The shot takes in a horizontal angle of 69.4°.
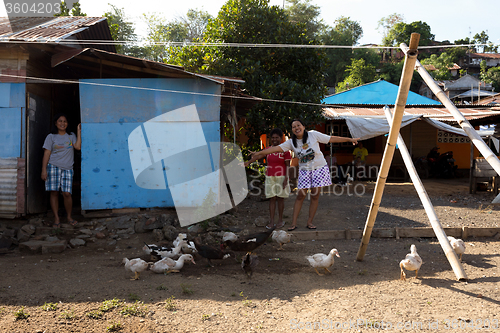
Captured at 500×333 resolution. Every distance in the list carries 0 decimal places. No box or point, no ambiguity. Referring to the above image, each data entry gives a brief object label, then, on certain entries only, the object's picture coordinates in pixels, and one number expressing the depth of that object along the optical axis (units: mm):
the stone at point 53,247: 5184
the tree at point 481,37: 50750
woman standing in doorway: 6086
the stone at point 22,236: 5660
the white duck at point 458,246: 4488
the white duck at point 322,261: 4164
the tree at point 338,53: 33781
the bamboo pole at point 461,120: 3707
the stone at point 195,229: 6203
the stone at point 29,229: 5859
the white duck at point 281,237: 5196
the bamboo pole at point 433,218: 3711
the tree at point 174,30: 26812
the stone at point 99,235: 5930
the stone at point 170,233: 5836
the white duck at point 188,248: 5011
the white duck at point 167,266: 4289
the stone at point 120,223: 6340
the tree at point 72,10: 14328
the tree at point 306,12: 35719
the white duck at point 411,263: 3898
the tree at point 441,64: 35625
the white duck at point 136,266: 4109
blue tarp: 16625
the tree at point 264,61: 9477
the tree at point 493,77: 35094
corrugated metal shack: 6316
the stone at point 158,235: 5867
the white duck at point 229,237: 5156
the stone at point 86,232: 5957
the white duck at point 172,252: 4738
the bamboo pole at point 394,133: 3392
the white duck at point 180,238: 4954
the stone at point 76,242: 5542
